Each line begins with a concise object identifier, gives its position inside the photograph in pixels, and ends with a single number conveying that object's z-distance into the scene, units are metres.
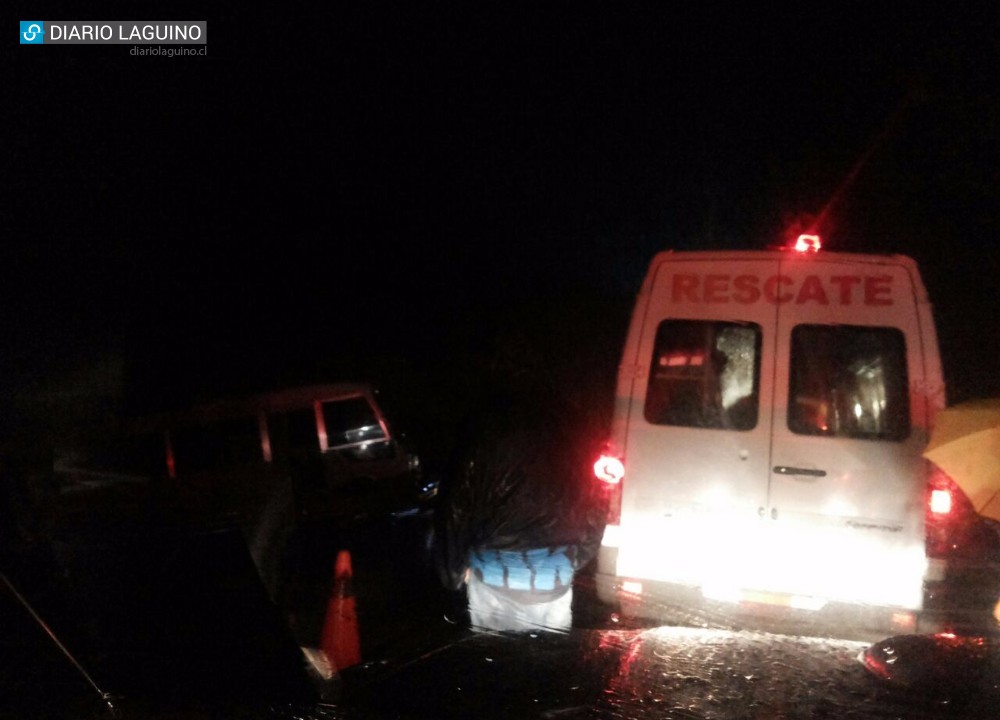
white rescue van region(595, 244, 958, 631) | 5.25
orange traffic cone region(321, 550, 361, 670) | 4.58
